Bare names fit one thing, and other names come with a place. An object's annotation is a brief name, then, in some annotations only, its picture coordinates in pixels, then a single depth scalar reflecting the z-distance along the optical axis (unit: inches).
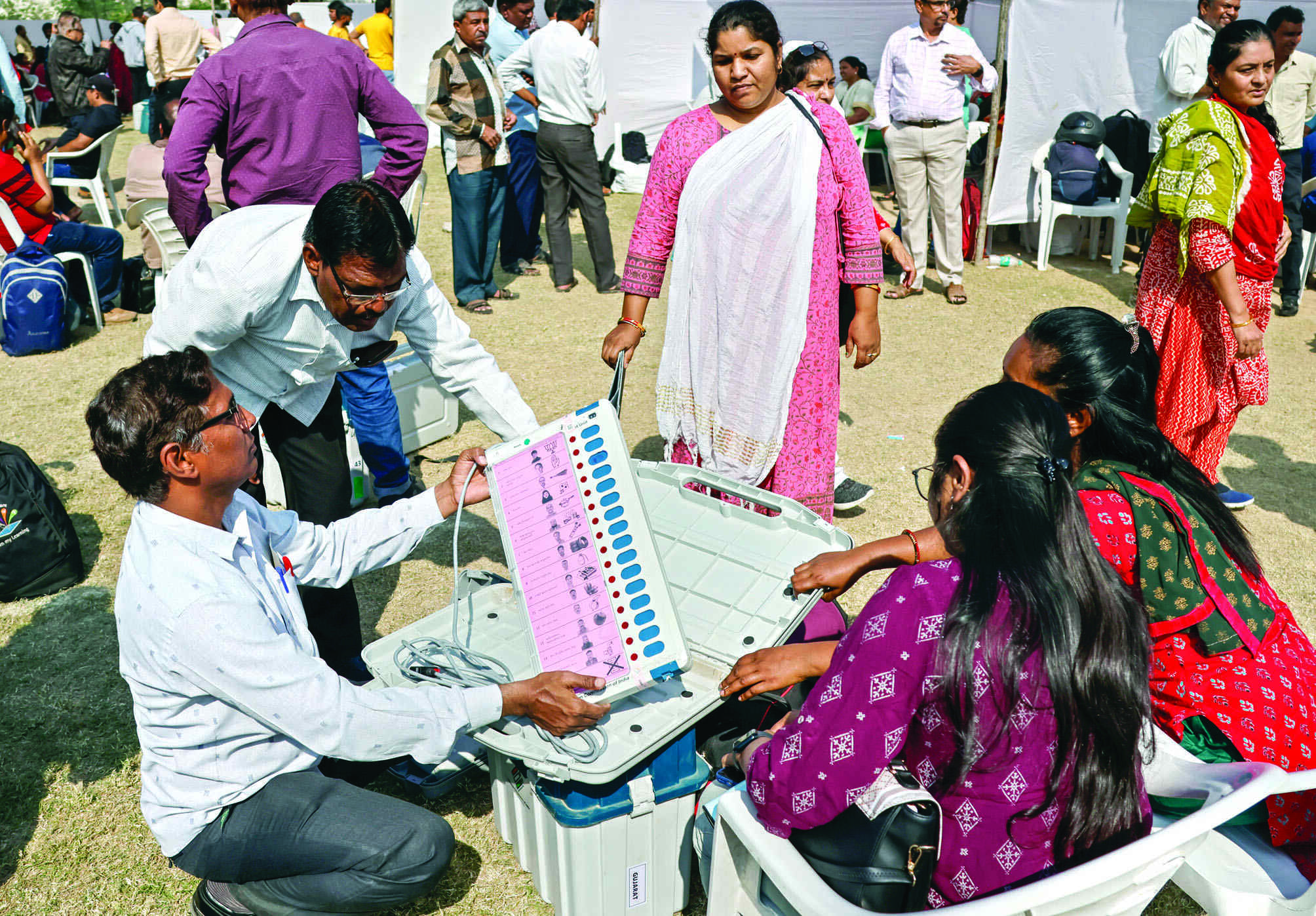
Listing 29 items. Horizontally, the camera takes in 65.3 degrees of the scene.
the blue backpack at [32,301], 216.4
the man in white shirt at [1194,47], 267.7
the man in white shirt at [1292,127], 253.1
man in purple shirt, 146.3
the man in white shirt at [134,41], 584.4
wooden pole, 276.4
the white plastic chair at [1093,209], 289.3
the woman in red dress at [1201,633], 74.5
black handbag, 60.2
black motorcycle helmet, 285.7
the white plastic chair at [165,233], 212.5
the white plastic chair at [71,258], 215.5
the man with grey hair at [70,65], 518.3
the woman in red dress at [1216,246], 130.2
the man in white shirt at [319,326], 88.1
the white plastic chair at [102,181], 317.7
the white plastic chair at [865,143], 354.3
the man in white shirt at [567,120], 255.0
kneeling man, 70.1
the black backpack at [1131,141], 291.3
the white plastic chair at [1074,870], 56.6
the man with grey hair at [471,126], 239.5
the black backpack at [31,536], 131.0
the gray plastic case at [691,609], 75.9
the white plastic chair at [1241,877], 67.8
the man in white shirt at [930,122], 254.5
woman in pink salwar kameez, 110.5
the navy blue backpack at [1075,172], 289.1
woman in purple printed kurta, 58.3
